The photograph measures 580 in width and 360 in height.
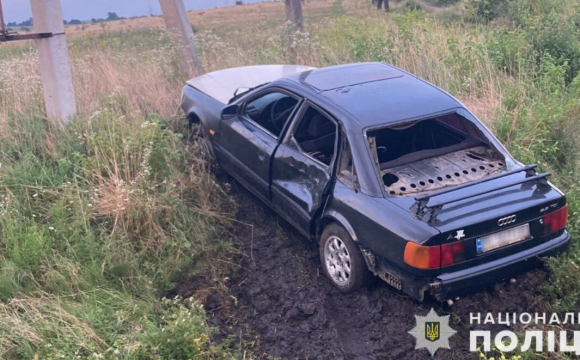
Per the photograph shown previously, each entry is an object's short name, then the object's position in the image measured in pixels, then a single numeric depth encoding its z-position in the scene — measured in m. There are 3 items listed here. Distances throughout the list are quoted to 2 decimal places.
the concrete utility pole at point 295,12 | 11.55
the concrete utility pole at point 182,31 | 9.12
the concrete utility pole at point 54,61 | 6.75
